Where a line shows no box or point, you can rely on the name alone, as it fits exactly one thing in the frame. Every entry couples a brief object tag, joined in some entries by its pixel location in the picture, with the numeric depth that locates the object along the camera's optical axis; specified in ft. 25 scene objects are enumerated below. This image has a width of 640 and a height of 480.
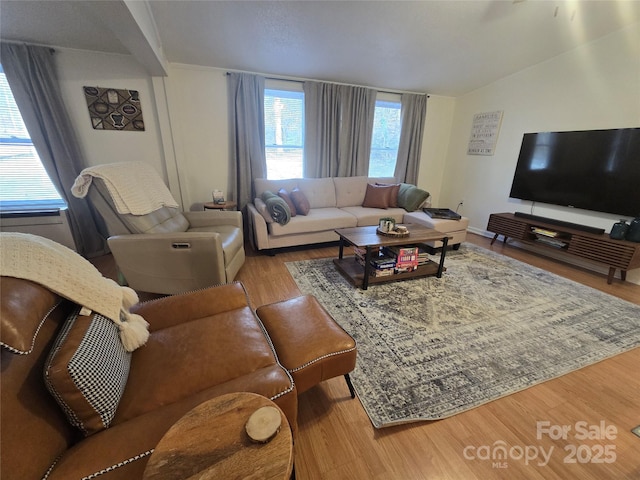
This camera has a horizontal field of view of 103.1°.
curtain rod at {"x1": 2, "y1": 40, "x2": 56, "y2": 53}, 7.59
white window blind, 8.25
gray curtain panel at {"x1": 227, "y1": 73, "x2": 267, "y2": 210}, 10.36
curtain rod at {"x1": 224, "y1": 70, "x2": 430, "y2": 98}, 10.33
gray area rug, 4.42
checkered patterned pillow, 2.17
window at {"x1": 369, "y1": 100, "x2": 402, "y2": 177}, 13.32
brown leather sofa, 1.95
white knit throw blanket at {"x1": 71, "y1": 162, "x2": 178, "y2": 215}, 5.68
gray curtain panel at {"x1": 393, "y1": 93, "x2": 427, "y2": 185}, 13.26
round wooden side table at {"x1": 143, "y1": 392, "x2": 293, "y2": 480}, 1.86
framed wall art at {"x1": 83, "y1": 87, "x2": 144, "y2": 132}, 9.02
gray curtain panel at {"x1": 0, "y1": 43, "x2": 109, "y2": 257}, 7.74
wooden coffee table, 7.41
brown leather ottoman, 3.47
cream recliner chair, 5.93
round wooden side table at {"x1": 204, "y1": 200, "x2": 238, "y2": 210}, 10.03
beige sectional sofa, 9.50
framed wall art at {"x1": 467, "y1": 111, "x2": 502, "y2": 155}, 12.23
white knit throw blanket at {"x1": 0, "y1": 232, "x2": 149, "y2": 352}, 2.33
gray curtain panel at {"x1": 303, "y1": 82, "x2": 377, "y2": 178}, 11.55
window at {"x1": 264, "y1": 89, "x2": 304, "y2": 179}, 11.38
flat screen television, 8.25
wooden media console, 7.72
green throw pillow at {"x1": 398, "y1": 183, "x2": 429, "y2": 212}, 11.23
